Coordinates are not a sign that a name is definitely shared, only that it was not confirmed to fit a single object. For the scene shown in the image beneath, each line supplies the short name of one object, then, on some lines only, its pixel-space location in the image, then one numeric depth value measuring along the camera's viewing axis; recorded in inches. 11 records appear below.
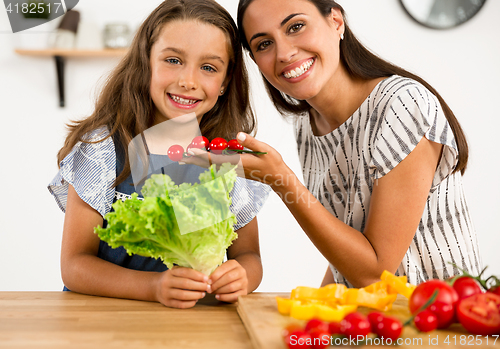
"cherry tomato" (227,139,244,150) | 45.3
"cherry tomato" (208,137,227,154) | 45.7
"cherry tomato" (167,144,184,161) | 46.6
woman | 45.4
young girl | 46.5
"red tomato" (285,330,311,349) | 26.6
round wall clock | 113.7
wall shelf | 106.9
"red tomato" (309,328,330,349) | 26.7
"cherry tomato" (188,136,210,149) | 46.0
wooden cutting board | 28.6
